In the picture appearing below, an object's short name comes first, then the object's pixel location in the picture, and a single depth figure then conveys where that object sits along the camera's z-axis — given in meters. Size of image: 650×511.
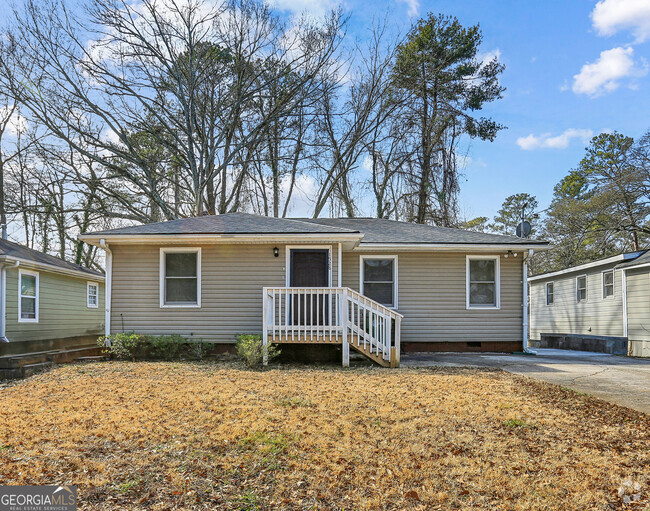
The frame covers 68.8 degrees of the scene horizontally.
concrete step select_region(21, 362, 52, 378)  8.70
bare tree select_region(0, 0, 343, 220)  16.92
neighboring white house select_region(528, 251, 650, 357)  13.36
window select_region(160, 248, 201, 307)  10.88
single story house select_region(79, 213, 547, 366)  9.99
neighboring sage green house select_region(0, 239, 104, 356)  11.59
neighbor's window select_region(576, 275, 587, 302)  16.38
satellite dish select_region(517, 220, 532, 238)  13.55
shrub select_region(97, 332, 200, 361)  9.98
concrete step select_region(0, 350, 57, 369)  8.62
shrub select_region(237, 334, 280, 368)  8.73
